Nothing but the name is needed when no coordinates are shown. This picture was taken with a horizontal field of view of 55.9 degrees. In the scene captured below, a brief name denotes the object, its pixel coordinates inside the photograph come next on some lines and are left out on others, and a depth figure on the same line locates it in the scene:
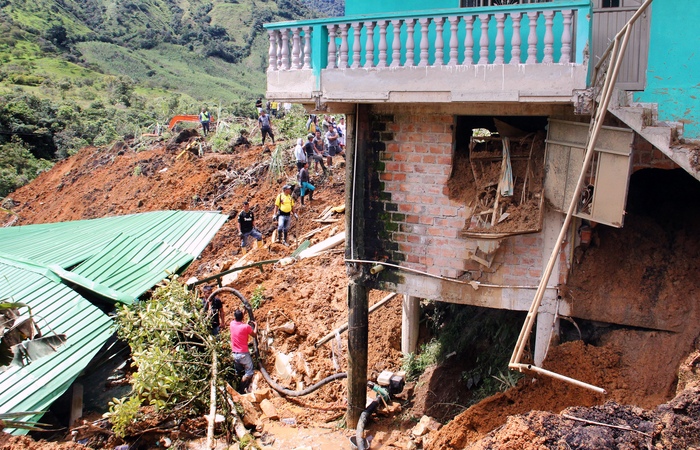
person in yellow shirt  14.35
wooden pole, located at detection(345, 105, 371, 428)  7.86
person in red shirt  9.69
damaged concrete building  6.26
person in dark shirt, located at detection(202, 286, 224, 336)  10.73
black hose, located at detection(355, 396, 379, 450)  8.18
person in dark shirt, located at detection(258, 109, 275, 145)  20.86
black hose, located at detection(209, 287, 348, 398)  9.57
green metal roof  7.92
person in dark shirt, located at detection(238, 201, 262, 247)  14.94
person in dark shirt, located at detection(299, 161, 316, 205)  16.16
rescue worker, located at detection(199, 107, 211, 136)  25.11
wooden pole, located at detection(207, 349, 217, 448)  7.19
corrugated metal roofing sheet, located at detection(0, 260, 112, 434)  7.66
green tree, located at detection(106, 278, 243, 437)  8.02
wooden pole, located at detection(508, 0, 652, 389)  4.54
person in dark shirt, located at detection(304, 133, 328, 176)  17.64
